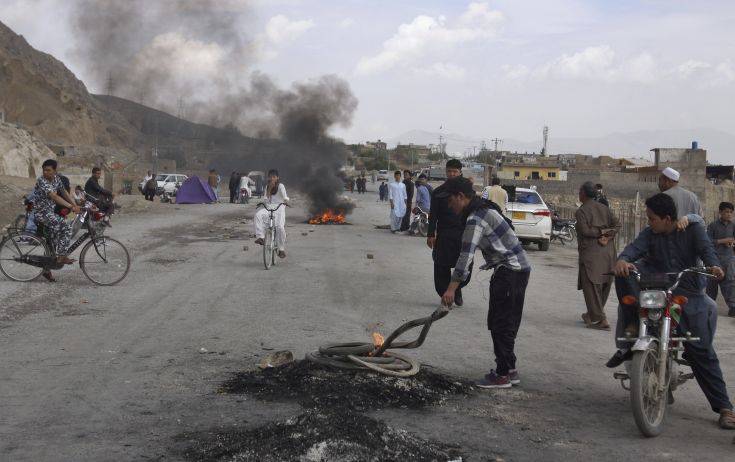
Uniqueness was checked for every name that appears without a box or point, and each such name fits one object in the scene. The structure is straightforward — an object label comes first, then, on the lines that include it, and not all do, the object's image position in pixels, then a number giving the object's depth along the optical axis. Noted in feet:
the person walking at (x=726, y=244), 36.22
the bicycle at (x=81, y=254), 36.06
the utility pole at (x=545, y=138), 412.93
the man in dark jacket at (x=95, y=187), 46.88
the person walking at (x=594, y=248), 30.81
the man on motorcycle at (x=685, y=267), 18.28
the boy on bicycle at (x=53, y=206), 36.19
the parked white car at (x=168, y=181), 150.83
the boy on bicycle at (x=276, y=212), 46.62
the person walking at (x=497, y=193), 58.39
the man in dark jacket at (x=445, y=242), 32.73
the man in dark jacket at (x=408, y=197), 74.18
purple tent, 127.44
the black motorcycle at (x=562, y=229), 77.34
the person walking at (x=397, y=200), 75.05
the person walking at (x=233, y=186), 140.53
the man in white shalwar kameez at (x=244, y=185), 142.10
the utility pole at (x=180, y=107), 160.05
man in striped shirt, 20.76
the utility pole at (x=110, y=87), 142.06
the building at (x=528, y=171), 289.94
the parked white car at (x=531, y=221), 68.03
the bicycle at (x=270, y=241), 44.86
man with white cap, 26.18
